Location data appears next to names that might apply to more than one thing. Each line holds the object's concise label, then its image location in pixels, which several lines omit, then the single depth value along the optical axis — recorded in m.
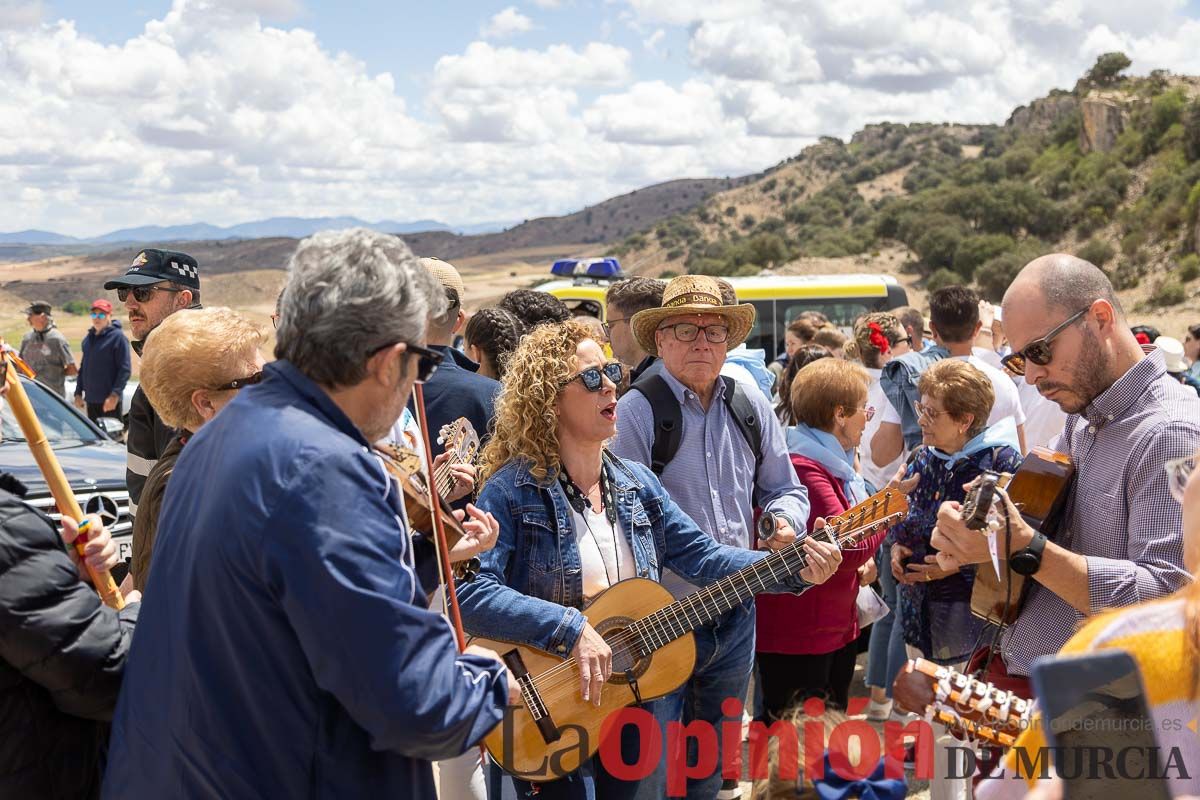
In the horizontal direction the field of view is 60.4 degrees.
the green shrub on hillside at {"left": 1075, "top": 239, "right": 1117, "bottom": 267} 40.12
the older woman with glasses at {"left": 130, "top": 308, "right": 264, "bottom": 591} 3.14
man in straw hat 3.97
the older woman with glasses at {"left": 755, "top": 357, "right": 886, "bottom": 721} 4.39
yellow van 15.08
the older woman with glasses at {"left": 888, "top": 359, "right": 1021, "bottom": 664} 4.40
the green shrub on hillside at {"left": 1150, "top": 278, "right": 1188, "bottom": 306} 33.53
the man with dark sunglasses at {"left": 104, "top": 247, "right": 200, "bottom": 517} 4.48
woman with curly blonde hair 3.22
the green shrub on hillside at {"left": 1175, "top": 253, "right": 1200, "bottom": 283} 34.50
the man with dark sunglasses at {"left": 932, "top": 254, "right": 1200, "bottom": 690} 2.72
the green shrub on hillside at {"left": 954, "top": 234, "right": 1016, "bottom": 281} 42.28
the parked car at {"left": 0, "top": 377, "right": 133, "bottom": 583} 6.05
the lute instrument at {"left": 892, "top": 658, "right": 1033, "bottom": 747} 2.47
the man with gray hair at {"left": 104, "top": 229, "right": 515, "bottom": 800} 1.85
